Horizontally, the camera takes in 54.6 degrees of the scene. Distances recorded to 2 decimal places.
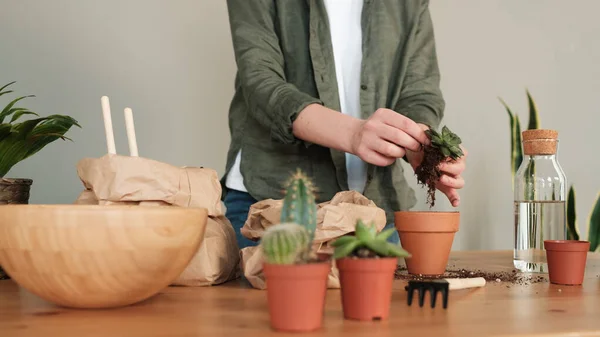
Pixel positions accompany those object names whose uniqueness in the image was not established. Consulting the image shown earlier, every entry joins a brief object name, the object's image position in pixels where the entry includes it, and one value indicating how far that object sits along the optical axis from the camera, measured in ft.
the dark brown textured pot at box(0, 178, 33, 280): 3.14
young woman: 4.08
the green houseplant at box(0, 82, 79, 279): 3.18
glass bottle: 3.51
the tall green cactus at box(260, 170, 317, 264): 1.81
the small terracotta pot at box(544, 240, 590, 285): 2.95
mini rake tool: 2.22
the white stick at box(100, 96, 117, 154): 2.73
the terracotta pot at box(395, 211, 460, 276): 3.01
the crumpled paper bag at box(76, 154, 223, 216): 2.73
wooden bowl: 1.99
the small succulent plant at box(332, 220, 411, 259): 1.96
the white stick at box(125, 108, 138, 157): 2.88
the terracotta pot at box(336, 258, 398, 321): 1.93
